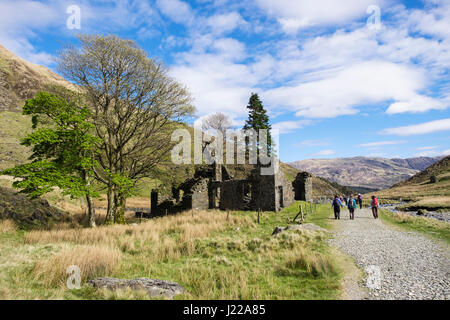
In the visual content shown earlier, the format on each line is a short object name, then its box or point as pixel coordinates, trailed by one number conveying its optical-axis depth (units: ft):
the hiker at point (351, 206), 61.67
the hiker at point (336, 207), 62.64
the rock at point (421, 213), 82.99
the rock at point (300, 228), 43.75
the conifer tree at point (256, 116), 171.53
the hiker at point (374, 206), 62.59
